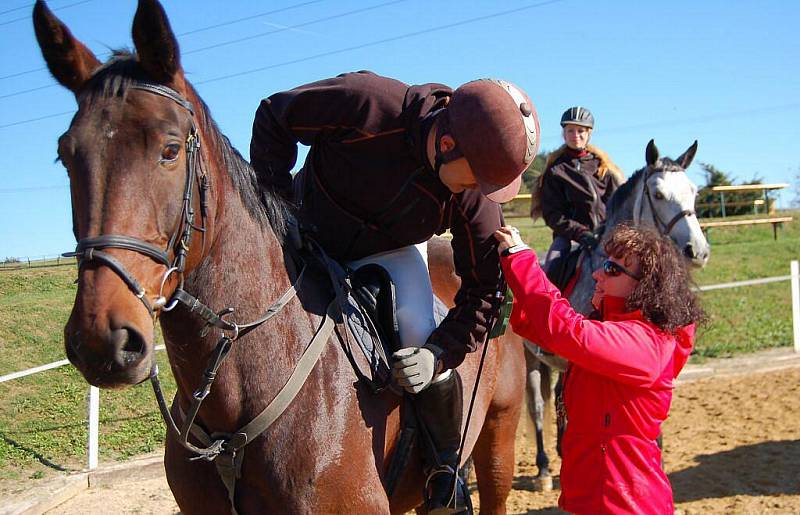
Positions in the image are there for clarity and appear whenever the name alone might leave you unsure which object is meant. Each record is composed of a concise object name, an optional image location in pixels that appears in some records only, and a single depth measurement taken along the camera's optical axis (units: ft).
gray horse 18.19
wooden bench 64.08
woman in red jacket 9.16
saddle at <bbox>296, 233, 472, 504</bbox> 8.09
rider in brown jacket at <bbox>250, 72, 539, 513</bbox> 7.65
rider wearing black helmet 21.30
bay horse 5.45
